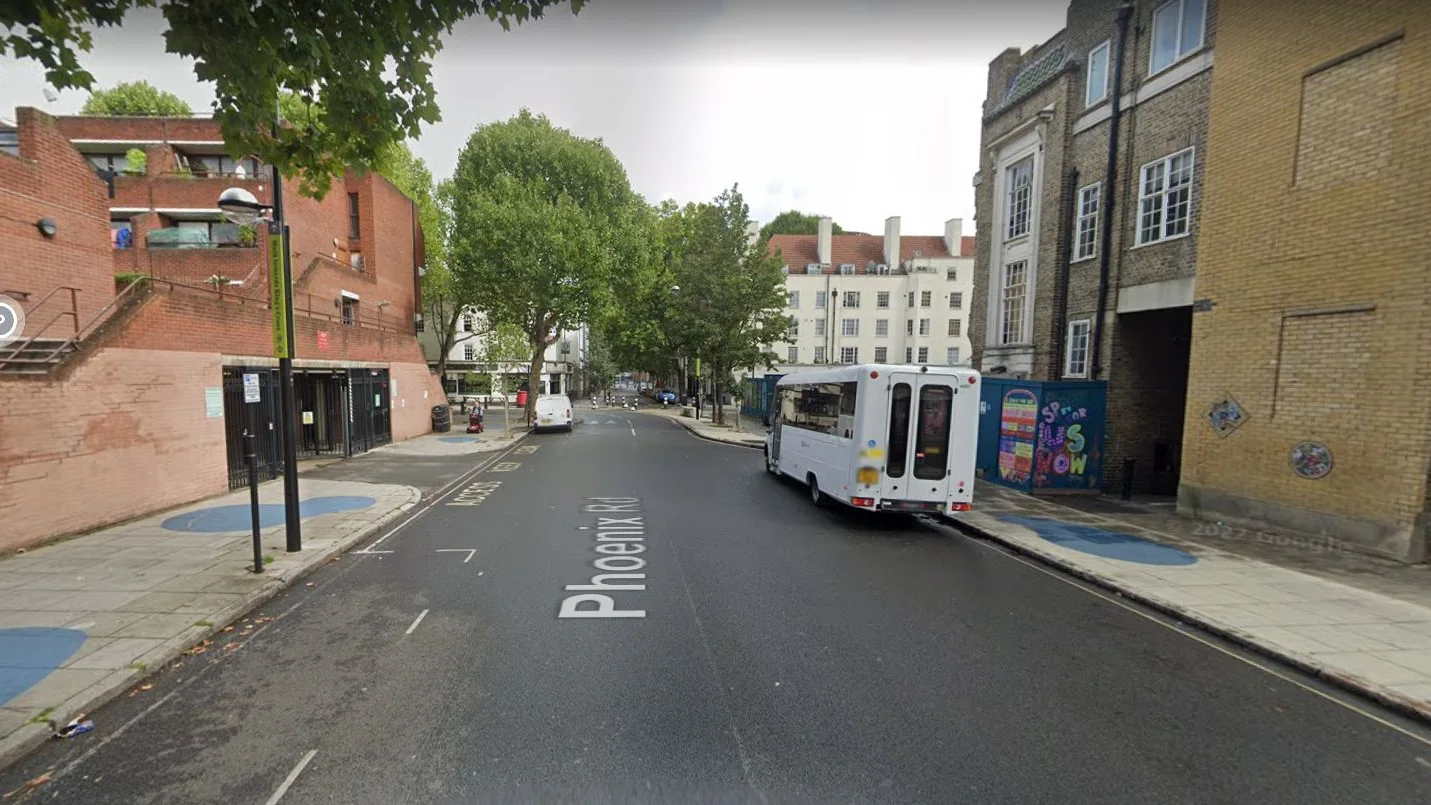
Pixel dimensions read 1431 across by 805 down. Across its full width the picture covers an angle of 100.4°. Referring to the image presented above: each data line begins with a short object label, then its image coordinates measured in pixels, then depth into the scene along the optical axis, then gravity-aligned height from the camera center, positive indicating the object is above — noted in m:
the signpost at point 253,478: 6.76 -1.37
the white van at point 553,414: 27.52 -2.17
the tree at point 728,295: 29.23 +3.80
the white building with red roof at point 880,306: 49.06 +5.66
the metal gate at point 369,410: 18.48 -1.55
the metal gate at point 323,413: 17.53 -1.53
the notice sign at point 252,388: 8.14 -0.38
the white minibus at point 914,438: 9.74 -1.03
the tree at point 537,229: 28.72 +7.00
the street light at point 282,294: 7.23 +0.84
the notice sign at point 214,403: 11.17 -0.82
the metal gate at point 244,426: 12.20 -1.41
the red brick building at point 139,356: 8.02 +0.06
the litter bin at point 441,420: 26.14 -2.43
